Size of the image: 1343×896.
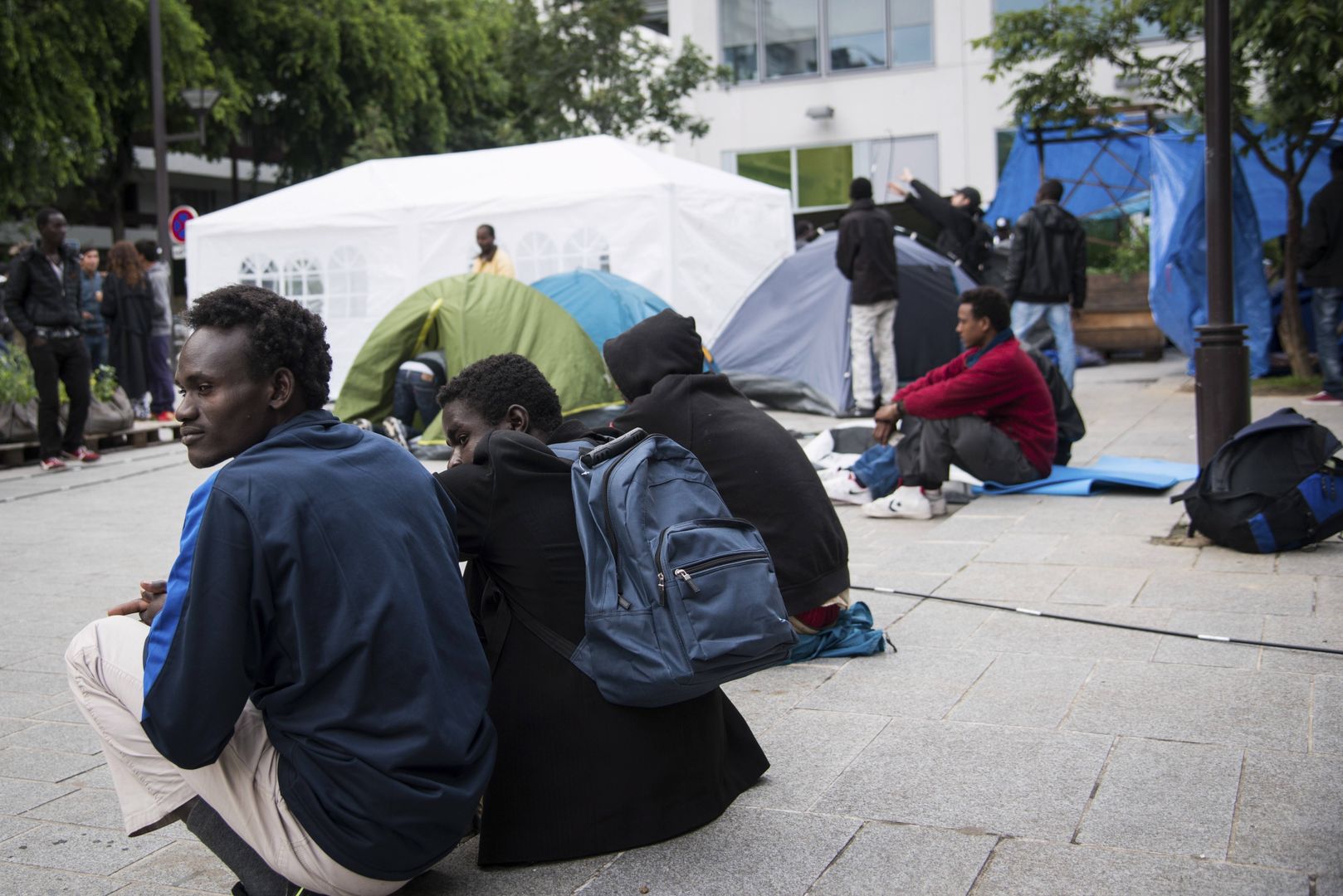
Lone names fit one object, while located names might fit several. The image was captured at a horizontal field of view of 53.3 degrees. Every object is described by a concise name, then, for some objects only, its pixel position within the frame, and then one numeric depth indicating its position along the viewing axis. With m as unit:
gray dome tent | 12.27
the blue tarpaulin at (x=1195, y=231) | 12.22
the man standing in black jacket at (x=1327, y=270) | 10.80
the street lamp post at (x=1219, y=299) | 6.82
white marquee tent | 13.93
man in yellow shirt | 12.77
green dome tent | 10.75
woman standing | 13.03
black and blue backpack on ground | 5.94
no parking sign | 18.50
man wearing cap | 13.62
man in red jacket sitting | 7.19
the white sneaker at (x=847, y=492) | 7.84
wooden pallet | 10.53
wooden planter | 16.50
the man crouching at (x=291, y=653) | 2.42
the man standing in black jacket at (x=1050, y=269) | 11.21
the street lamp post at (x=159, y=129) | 17.89
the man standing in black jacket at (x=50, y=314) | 9.88
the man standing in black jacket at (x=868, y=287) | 11.39
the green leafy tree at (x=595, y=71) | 21.20
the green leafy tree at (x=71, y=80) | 19.70
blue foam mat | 7.78
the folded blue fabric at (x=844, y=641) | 4.70
